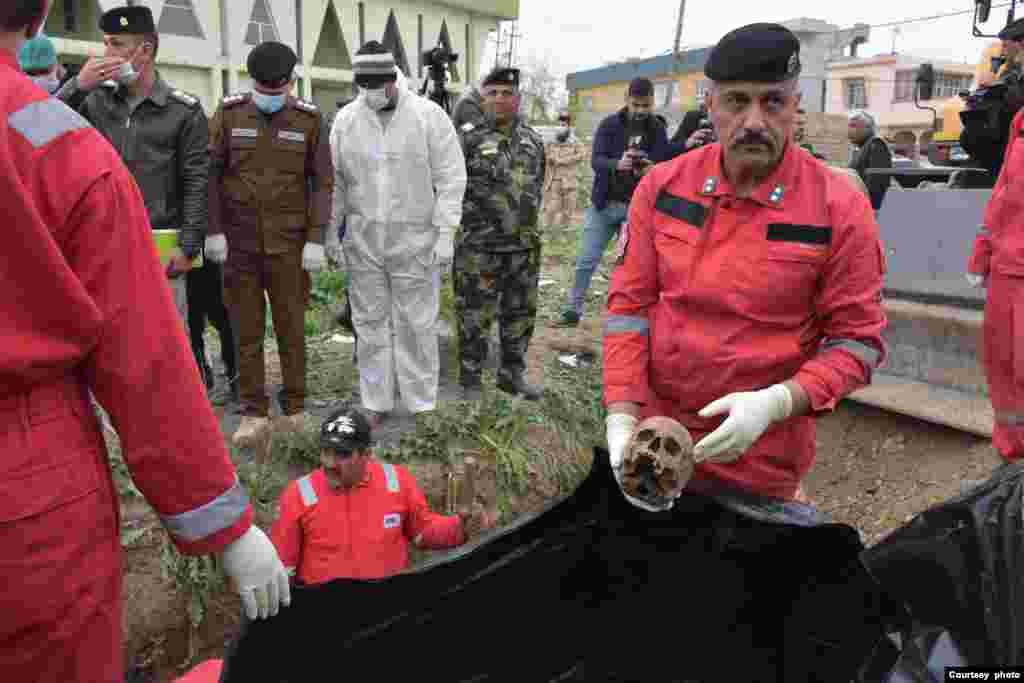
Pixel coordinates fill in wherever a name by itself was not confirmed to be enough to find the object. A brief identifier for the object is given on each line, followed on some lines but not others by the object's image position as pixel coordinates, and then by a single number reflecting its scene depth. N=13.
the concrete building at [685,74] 38.88
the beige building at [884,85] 43.88
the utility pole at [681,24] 26.22
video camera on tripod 6.10
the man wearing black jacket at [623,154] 6.50
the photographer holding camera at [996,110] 5.02
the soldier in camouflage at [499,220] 5.13
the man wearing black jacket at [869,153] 7.20
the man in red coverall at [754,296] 2.04
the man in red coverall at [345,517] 3.32
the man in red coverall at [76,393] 1.32
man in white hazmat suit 4.60
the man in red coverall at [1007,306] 3.82
